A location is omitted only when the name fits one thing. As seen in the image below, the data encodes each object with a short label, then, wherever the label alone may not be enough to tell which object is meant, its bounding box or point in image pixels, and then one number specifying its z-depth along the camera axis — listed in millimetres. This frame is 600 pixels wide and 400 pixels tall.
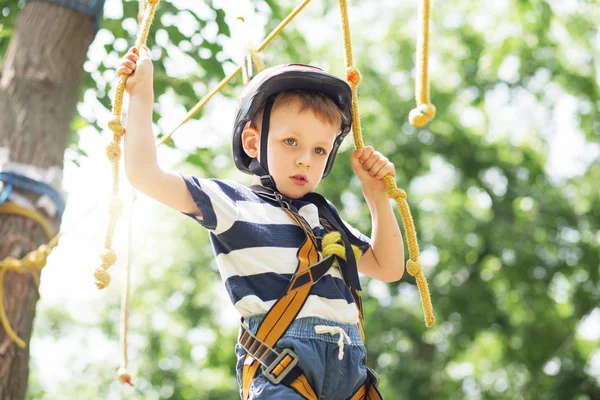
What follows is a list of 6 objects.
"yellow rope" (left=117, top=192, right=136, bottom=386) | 2762
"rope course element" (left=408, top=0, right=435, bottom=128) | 1797
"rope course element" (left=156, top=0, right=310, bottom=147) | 2445
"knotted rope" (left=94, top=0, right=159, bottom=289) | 1916
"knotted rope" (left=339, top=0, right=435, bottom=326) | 2195
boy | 1874
